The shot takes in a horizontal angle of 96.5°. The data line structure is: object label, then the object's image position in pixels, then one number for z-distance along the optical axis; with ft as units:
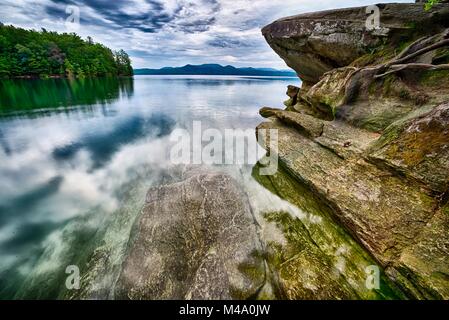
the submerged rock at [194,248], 16.17
